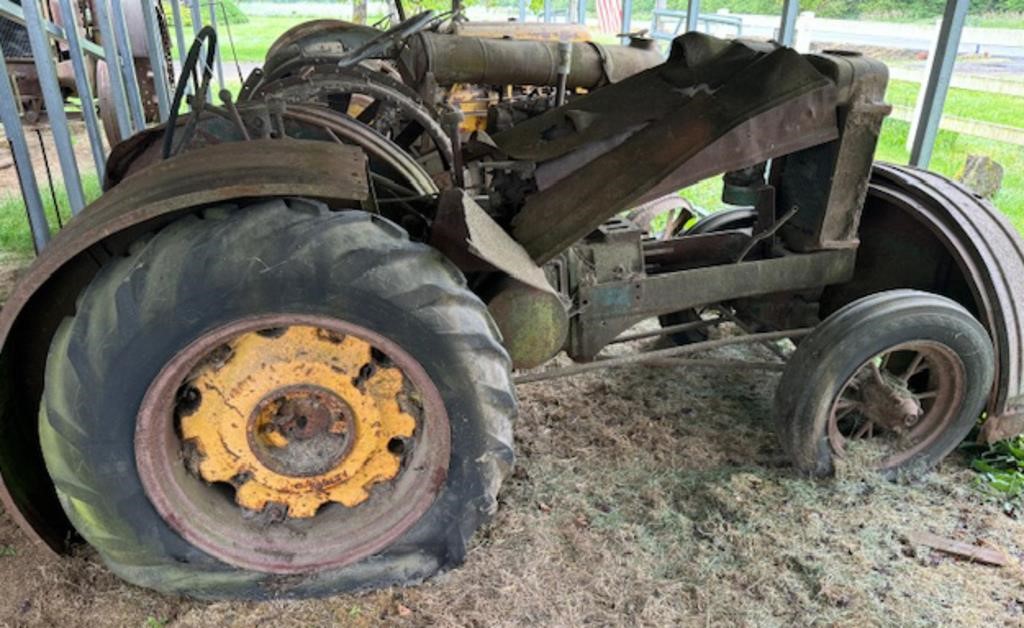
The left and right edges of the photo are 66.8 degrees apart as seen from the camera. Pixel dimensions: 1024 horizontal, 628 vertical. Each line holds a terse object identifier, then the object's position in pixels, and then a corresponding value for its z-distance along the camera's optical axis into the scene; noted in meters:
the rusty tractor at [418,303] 1.99
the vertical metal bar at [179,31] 8.38
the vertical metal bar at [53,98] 3.51
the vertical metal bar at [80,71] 4.34
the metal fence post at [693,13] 5.43
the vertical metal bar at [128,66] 5.80
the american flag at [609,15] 12.88
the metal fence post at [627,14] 7.30
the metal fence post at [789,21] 4.38
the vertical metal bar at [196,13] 9.52
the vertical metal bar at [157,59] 6.67
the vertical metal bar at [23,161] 3.40
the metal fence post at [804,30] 6.52
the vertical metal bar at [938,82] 3.37
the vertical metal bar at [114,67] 5.04
